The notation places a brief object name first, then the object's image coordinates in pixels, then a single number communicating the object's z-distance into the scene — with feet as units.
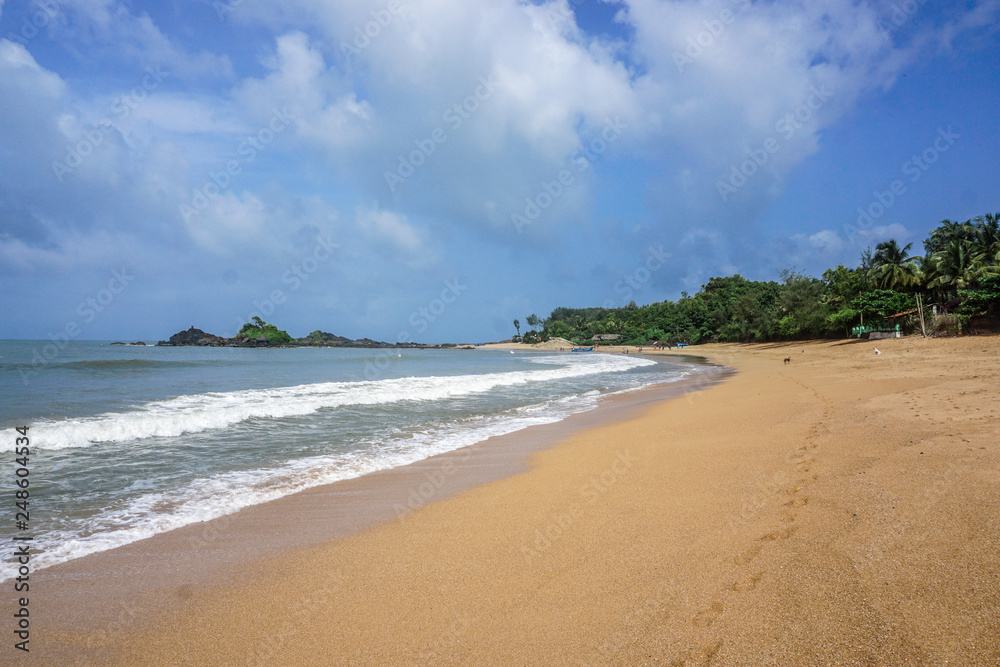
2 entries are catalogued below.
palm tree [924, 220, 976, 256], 145.18
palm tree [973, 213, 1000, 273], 139.74
